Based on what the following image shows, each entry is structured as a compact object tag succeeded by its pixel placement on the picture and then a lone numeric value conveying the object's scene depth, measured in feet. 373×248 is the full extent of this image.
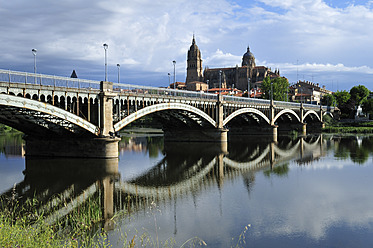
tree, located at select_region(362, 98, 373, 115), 320.74
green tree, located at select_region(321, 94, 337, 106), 381.60
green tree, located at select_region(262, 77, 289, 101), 331.82
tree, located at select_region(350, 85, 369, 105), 358.04
